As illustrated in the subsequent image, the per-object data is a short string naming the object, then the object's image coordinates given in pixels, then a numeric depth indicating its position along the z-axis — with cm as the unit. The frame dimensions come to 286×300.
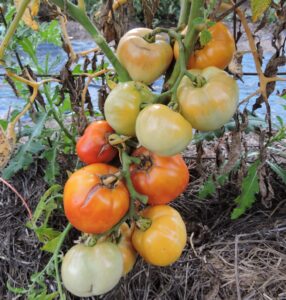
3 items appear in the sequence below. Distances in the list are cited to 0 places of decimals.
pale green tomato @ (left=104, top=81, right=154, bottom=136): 72
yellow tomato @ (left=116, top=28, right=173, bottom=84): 76
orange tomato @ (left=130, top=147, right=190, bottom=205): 80
